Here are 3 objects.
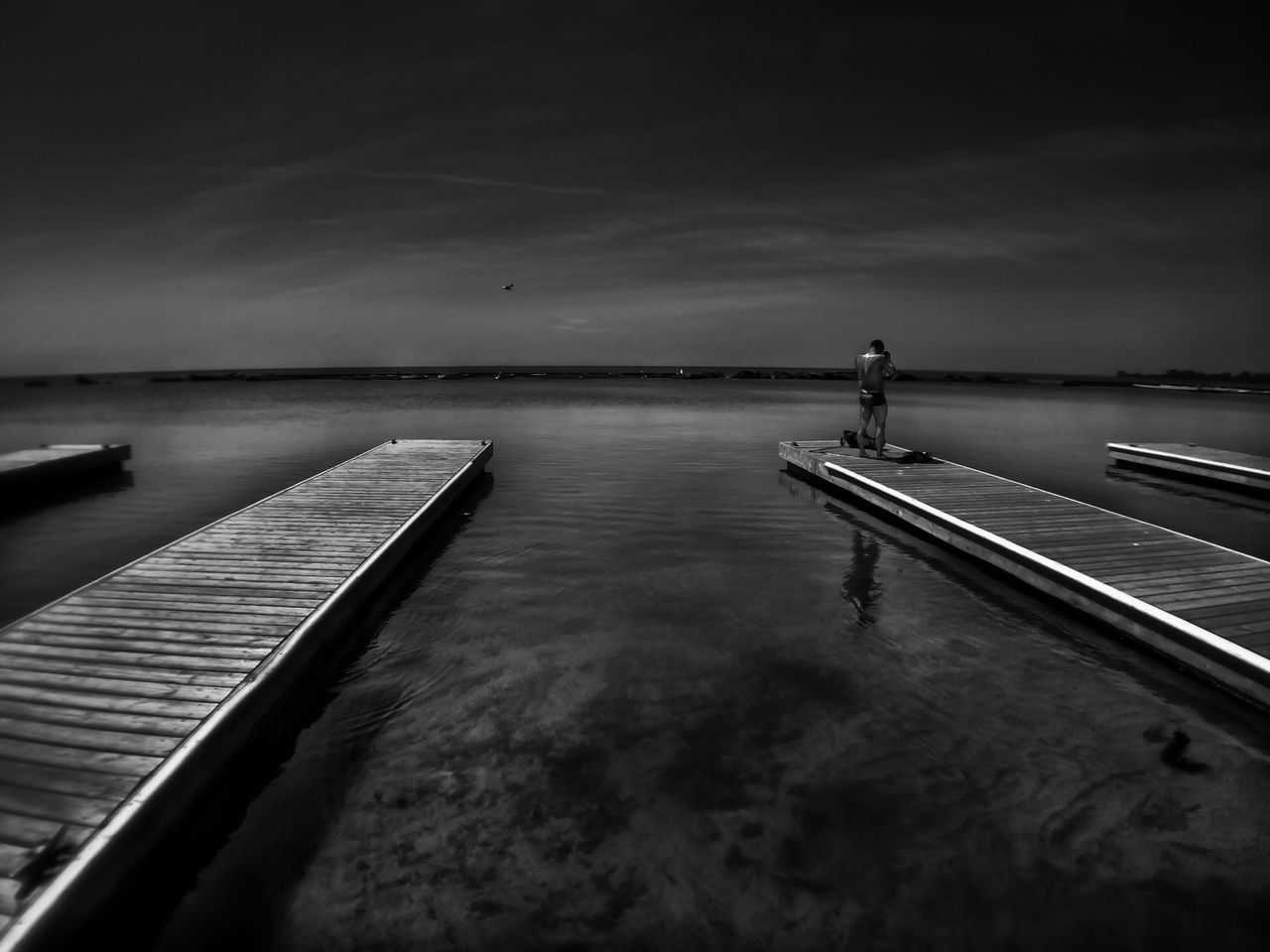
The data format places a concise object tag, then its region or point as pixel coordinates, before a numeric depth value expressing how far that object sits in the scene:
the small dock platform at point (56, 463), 14.10
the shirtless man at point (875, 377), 12.50
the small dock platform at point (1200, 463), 14.58
